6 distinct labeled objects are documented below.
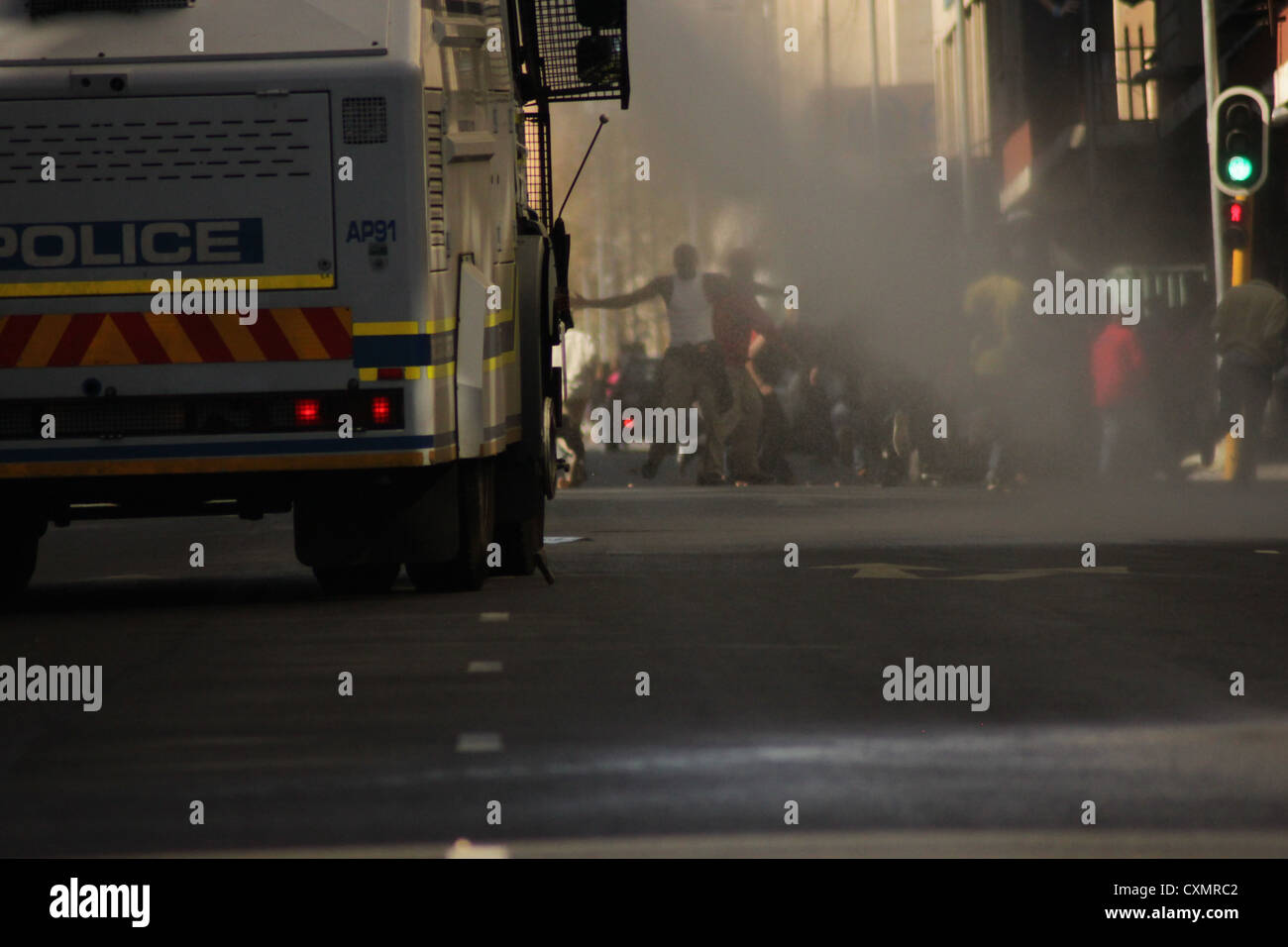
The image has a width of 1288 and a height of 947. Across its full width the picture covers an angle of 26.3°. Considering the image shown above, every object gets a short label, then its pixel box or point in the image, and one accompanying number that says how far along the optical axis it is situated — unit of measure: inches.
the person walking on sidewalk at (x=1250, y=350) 951.0
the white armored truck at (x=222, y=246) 474.9
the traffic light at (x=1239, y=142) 966.4
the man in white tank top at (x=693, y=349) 1058.1
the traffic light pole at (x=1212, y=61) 1096.2
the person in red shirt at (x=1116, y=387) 1037.2
